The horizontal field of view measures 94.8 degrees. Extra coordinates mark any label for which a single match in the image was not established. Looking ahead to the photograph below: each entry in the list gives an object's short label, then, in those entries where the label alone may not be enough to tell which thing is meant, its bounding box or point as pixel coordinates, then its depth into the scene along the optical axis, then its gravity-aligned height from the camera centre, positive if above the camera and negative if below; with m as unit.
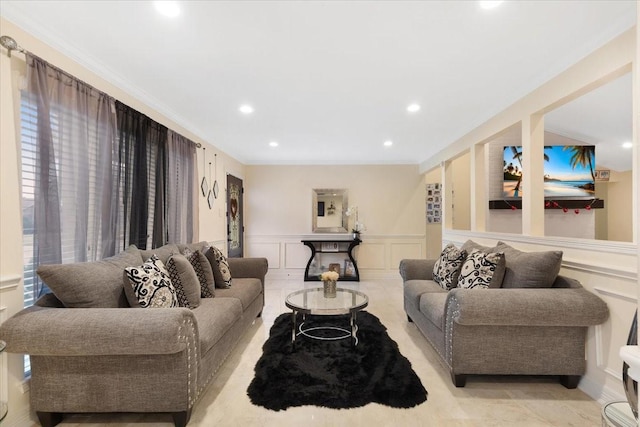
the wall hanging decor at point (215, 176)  4.65 +0.64
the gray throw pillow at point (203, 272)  2.74 -0.53
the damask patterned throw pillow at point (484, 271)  2.37 -0.46
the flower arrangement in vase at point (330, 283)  3.07 -0.71
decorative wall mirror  6.18 +0.10
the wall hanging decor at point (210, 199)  4.40 +0.26
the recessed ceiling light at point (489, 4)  1.64 +1.20
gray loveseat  1.95 -0.77
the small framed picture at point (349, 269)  5.95 -1.08
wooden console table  5.84 -0.84
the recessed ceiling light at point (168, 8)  1.65 +1.20
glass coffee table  2.57 -0.84
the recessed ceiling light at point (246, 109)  3.20 +1.19
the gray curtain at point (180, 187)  3.23 +0.34
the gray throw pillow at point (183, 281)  2.34 -0.53
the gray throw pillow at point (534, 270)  2.15 -0.40
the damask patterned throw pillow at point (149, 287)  1.94 -0.49
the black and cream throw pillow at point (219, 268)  3.09 -0.56
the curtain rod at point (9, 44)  1.66 +0.98
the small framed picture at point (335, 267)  5.86 -1.02
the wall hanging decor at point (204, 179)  4.21 +0.53
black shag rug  1.96 -1.21
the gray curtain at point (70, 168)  1.81 +0.34
